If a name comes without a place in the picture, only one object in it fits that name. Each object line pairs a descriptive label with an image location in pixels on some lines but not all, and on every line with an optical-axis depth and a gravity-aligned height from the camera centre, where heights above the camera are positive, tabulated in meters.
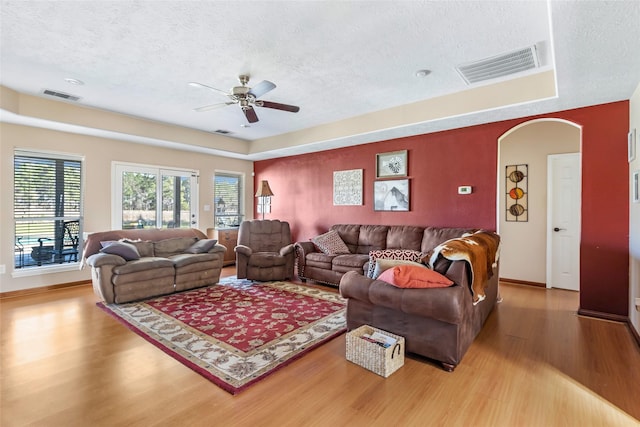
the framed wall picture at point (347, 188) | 5.72 +0.47
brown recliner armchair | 5.05 -0.70
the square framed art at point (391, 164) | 5.14 +0.83
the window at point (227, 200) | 6.94 +0.28
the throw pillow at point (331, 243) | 5.17 -0.53
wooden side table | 6.49 -0.56
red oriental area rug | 2.42 -1.17
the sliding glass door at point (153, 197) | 5.45 +0.28
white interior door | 4.62 -0.12
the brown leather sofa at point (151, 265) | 3.89 -0.72
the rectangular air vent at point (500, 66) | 2.98 +1.52
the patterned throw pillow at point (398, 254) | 4.39 -0.61
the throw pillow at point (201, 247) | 4.90 -0.56
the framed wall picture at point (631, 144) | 3.06 +0.69
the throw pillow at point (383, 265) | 2.70 -0.47
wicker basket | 2.25 -1.08
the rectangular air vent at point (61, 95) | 3.93 +1.53
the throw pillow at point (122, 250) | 4.07 -0.51
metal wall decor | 5.00 +0.32
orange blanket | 2.47 -0.36
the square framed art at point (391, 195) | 5.15 +0.29
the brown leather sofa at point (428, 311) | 2.33 -0.83
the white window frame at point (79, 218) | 4.41 -0.10
